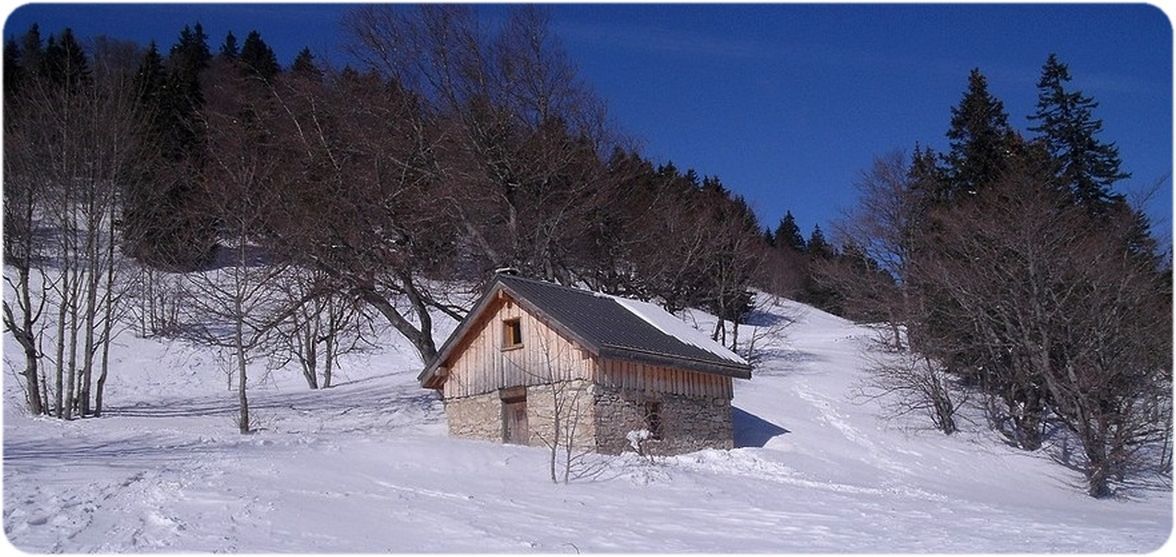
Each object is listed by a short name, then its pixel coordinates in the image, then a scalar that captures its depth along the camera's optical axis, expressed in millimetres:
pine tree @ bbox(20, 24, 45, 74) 48241
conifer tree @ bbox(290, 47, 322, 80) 30594
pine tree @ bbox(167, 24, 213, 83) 51750
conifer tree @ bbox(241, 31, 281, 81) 57269
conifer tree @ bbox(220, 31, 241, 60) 64938
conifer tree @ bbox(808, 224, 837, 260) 68938
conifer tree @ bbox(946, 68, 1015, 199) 40781
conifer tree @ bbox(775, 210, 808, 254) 78675
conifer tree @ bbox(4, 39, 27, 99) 39716
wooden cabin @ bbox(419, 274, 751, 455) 20719
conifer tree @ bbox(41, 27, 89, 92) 24609
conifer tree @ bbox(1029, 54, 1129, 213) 40562
